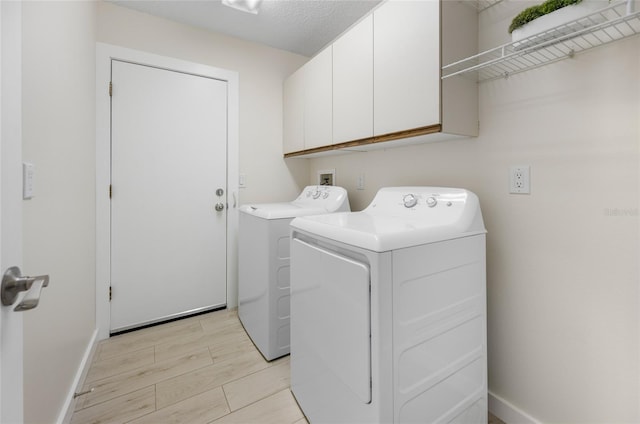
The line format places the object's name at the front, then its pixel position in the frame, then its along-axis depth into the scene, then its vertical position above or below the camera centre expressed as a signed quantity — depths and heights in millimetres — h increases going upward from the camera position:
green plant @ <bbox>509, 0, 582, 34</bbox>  954 +683
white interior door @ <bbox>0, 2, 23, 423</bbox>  517 +29
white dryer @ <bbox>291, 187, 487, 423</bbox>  975 -385
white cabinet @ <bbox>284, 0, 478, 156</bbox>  1299 +697
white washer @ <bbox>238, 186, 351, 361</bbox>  1816 -368
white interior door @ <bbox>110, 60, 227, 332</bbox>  2115 +143
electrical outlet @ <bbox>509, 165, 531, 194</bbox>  1267 +141
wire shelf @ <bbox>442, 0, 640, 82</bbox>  950 +612
